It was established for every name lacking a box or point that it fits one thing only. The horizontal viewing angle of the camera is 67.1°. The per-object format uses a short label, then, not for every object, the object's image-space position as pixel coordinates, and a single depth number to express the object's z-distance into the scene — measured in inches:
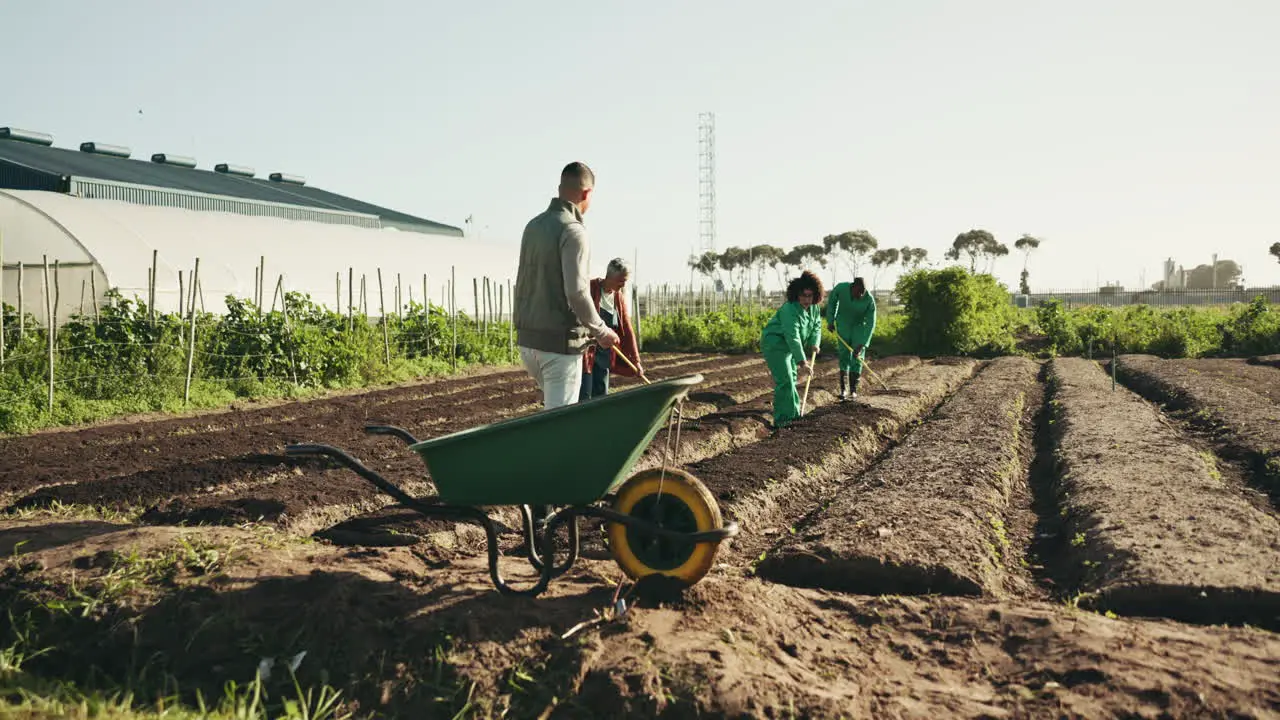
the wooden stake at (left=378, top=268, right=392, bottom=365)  632.0
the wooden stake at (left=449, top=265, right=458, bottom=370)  703.7
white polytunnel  565.3
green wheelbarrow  142.4
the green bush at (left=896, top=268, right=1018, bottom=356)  900.6
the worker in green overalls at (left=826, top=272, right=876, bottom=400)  475.8
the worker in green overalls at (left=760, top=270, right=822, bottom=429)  367.6
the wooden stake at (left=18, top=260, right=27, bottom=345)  429.2
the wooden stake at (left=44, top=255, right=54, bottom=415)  409.1
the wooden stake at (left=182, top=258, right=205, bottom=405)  466.9
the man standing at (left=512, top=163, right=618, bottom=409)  174.7
